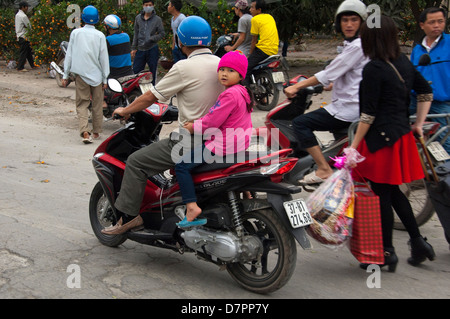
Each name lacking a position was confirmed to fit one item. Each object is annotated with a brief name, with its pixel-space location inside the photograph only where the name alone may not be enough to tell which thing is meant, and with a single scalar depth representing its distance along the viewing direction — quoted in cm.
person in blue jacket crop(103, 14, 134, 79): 988
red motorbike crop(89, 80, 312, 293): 383
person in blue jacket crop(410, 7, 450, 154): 559
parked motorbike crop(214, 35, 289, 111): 1013
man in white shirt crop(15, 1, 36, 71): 1655
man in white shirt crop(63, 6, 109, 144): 879
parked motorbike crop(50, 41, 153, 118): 966
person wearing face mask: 1144
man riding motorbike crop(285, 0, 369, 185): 477
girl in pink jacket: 401
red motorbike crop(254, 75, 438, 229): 529
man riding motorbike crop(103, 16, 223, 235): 417
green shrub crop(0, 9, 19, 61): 1762
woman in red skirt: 410
